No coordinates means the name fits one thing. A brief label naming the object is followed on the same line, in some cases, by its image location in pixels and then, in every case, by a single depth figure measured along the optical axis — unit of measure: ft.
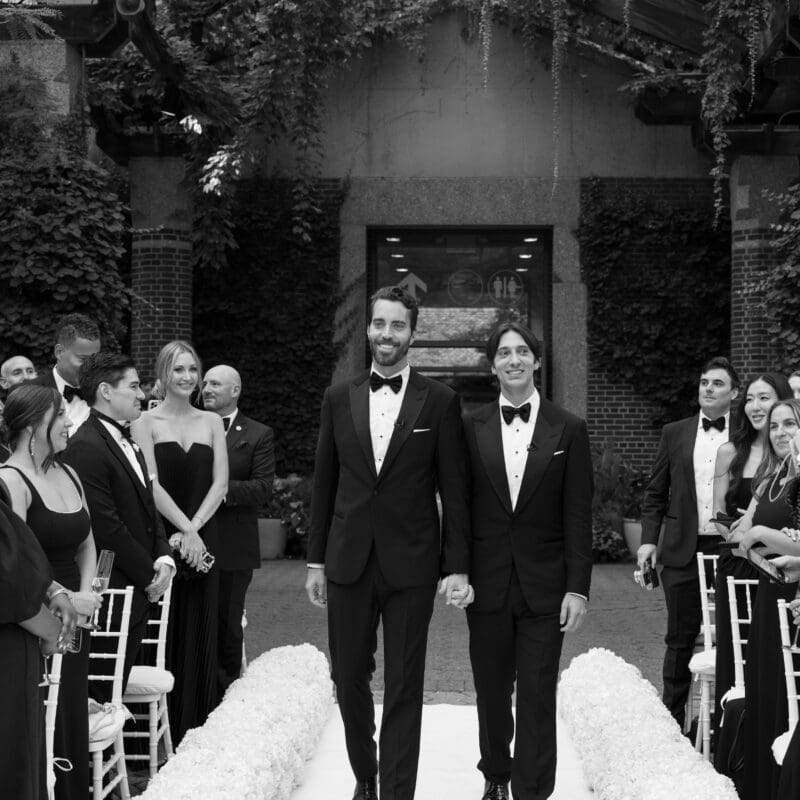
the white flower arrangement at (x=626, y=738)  15.15
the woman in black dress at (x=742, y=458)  20.04
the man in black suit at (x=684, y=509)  21.86
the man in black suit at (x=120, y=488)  17.90
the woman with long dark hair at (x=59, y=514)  14.83
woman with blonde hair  20.92
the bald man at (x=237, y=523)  22.45
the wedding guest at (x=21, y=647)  12.71
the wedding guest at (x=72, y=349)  22.99
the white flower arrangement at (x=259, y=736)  15.35
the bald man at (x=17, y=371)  26.66
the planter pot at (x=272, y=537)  46.96
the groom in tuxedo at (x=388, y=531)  16.11
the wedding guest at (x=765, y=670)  15.76
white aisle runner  18.84
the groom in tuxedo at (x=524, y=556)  16.20
